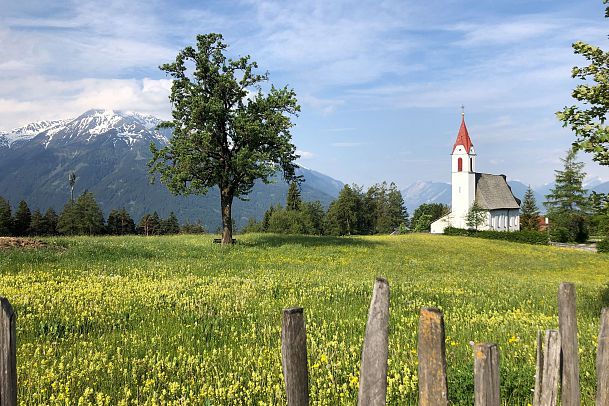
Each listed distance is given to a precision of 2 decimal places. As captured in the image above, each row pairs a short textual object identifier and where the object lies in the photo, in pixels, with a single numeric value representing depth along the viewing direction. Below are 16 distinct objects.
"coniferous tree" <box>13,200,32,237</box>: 110.84
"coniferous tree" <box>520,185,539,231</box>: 121.69
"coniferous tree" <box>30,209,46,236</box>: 113.75
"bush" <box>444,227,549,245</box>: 71.81
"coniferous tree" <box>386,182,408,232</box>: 154.32
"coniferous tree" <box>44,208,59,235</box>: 118.66
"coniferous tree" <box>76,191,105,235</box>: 117.96
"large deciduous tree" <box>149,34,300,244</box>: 33.22
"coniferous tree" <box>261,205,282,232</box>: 154.95
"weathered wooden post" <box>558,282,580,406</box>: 3.84
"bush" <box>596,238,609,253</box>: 59.78
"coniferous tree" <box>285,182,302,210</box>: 142.65
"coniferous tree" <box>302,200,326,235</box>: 137.38
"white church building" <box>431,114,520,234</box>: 111.81
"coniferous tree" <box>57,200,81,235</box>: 116.94
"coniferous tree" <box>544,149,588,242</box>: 96.00
